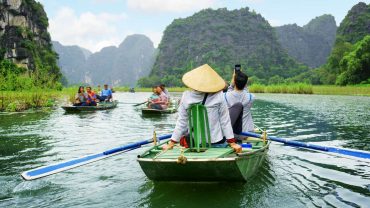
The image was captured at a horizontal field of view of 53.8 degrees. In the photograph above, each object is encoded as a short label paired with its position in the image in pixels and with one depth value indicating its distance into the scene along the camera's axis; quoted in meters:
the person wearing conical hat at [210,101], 4.54
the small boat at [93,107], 16.75
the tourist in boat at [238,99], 5.63
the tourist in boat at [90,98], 17.44
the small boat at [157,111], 15.65
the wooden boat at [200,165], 4.12
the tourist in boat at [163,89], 15.95
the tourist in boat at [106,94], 20.28
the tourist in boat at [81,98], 17.17
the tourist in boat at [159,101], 15.93
